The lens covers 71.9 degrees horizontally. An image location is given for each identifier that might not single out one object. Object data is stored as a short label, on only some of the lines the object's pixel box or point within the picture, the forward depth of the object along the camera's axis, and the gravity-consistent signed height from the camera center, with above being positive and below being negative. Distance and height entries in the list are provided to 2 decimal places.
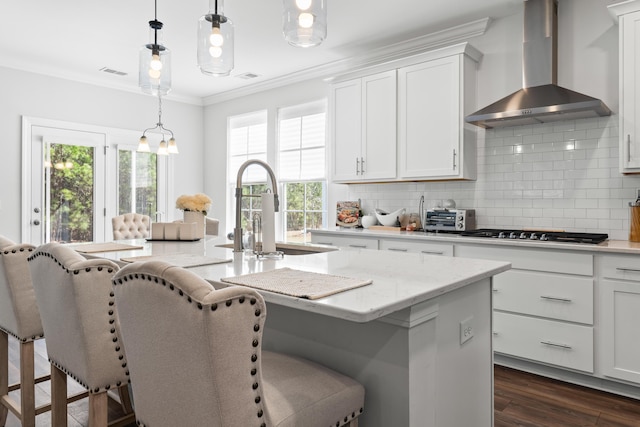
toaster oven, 3.71 -0.07
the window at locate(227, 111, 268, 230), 5.90 +0.83
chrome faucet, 2.24 +0.00
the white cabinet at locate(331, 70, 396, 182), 4.12 +0.82
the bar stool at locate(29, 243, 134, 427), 1.44 -0.36
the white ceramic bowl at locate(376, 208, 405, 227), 4.27 -0.07
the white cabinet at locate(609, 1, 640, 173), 2.84 +0.83
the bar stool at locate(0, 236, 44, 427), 1.91 -0.44
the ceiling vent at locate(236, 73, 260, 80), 5.38 +1.67
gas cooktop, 2.94 -0.17
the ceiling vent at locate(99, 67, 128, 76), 5.13 +1.65
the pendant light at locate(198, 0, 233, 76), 2.25 +0.85
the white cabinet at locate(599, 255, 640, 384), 2.63 -0.64
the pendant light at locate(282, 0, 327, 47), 1.84 +0.80
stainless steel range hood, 3.20 +1.00
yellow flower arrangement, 2.99 +0.06
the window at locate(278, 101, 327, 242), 5.21 +0.53
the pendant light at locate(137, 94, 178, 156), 4.54 +0.67
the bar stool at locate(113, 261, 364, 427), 0.96 -0.33
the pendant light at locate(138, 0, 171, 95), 2.59 +0.87
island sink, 2.46 -0.21
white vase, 3.01 -0.05
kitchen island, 1.25 -0.40
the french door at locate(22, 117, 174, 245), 5.03 +0.38
